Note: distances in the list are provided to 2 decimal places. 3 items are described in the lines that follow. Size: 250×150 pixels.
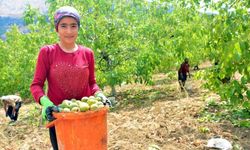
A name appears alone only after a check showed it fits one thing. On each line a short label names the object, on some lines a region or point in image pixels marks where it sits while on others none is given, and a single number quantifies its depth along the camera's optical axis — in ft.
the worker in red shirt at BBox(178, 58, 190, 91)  33.34
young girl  7.19
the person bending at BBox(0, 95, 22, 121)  26.24
